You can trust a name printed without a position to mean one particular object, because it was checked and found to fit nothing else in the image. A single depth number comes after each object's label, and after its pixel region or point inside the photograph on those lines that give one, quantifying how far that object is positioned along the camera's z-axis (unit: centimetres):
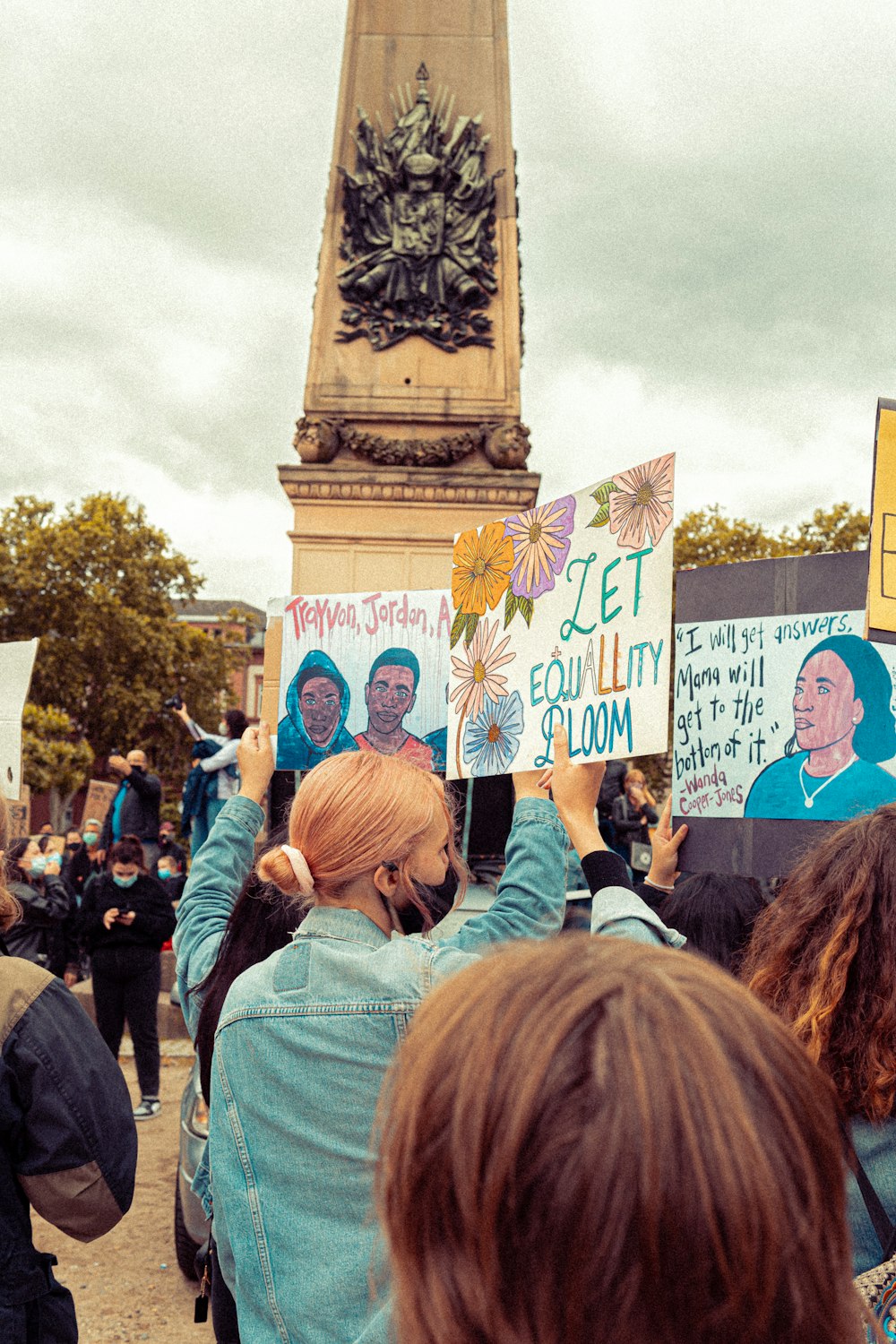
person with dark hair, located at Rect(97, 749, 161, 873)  977
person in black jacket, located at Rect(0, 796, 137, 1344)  202
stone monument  870
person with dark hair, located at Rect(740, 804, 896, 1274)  153
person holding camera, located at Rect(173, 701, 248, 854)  738
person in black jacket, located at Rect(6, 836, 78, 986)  705
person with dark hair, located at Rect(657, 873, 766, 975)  284
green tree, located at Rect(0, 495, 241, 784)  3400
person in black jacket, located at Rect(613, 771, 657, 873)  924
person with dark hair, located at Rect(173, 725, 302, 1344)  223
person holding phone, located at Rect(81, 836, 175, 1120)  685
